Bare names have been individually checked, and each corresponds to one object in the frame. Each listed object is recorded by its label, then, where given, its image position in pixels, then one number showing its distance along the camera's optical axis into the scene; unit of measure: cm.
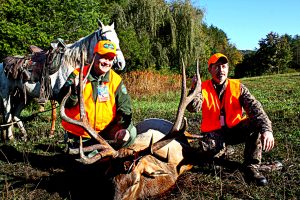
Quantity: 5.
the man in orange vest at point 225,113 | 319
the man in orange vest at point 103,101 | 320
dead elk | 259
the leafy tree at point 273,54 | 3198
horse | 521
